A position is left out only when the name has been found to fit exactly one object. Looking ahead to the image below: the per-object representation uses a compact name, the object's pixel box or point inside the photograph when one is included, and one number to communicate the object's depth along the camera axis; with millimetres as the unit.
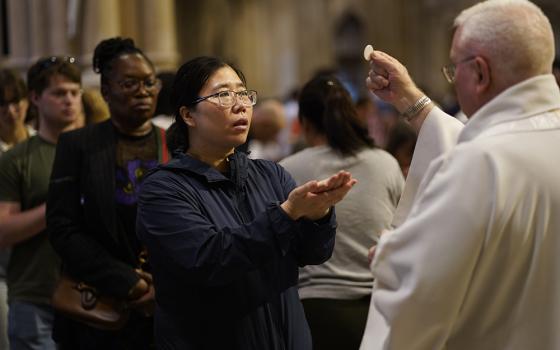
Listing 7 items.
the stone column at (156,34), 9070
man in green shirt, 4672
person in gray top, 4594
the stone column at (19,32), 8953
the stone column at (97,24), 8586
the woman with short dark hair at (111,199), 4211
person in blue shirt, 3186
